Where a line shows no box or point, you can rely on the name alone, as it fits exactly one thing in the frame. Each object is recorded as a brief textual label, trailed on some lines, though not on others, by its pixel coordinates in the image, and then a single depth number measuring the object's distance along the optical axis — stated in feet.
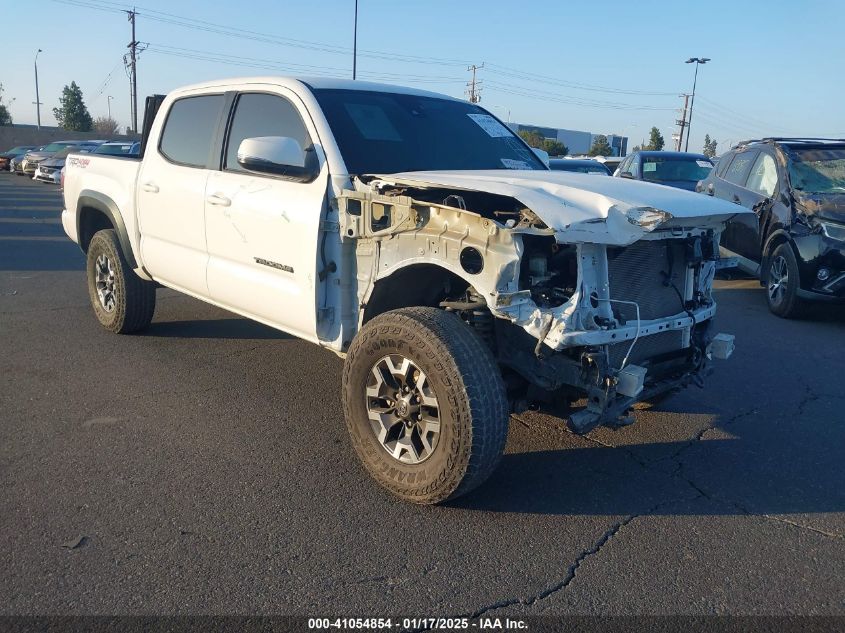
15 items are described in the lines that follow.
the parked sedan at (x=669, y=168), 43.04
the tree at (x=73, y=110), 200.34
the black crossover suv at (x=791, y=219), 23.63
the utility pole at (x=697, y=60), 162.30
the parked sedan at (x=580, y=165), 45.34
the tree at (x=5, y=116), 209.77
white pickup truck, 10.76
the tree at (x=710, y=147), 257.34
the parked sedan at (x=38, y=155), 97.25
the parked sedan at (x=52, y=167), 92.07
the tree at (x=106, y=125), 280.84
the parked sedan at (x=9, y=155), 118.11
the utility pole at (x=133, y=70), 173.17
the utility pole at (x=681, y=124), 183.18
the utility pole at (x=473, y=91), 207.21
